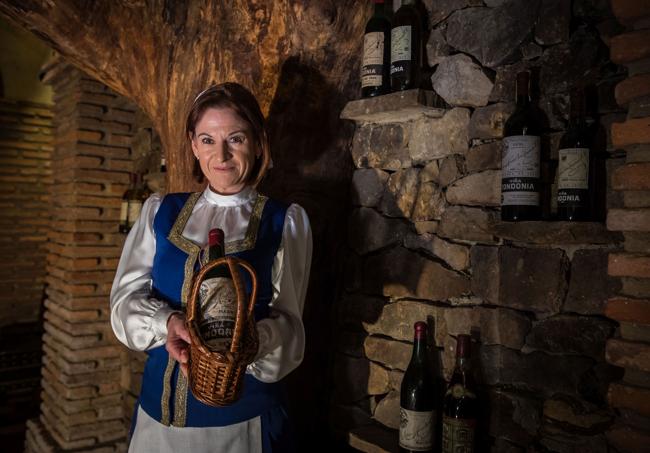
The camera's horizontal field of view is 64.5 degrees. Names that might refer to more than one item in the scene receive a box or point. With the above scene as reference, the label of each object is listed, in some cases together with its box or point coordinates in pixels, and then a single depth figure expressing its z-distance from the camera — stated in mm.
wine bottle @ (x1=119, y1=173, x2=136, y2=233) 3916
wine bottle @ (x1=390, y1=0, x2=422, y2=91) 2045
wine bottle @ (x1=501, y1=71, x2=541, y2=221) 1703
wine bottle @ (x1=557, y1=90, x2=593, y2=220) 1611
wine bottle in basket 1353
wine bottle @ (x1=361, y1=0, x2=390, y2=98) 2111
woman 1583
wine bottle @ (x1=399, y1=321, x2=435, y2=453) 1851
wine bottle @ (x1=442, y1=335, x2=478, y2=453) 1762
